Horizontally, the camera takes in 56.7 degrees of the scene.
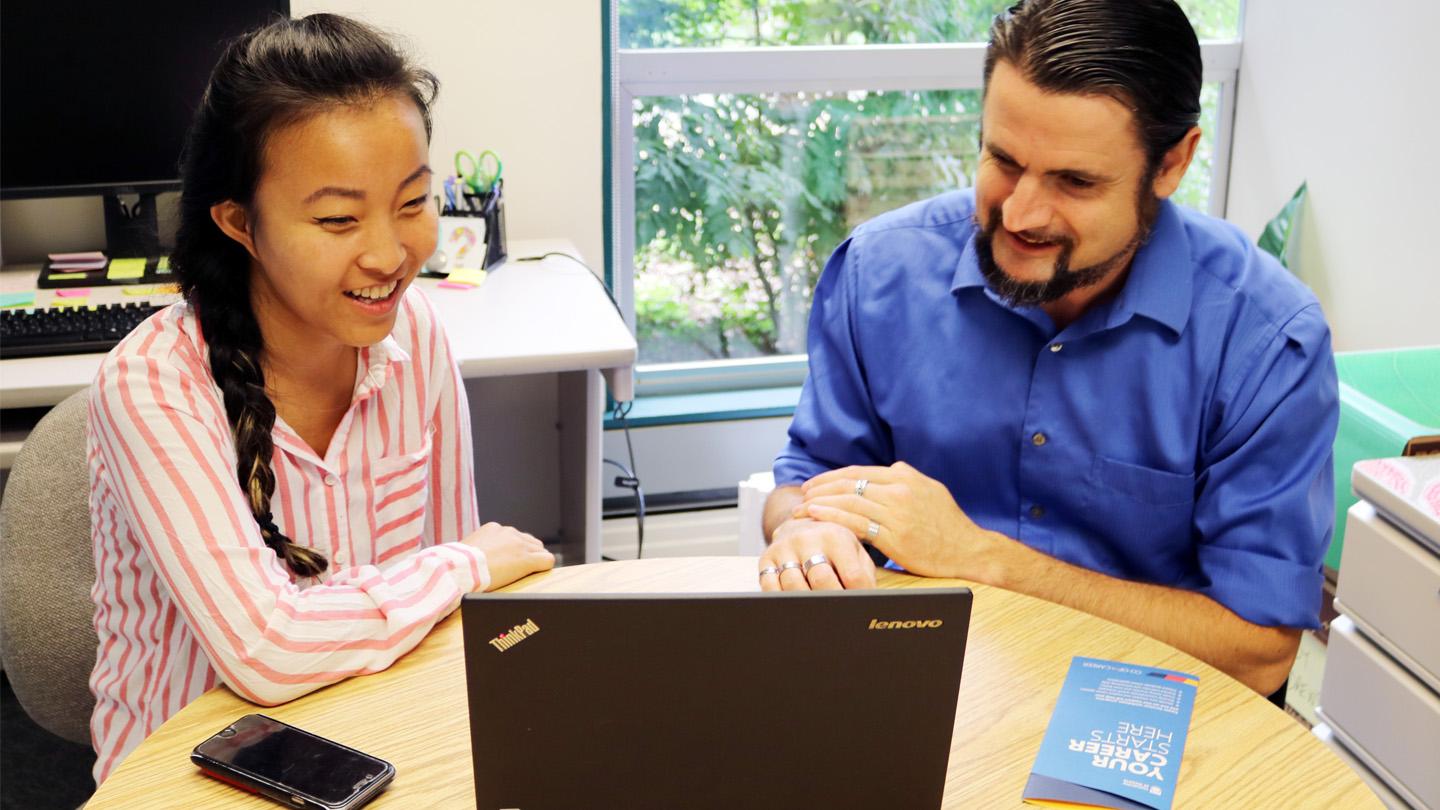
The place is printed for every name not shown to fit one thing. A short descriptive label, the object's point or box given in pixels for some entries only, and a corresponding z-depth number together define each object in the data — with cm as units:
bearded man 141
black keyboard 194
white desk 198
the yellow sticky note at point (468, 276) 233
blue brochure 104
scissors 244
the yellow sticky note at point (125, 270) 229
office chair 141
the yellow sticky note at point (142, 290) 223
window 278
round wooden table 104
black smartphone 102
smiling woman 118
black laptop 83
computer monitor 214
